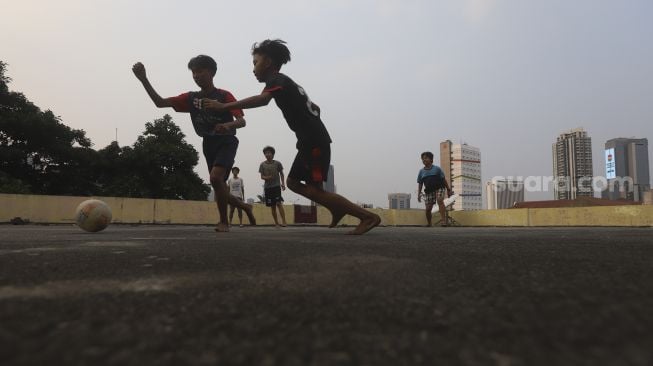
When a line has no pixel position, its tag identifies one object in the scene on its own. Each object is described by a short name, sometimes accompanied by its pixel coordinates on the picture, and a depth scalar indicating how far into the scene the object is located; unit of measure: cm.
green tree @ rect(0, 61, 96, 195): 2055
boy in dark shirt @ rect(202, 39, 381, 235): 388
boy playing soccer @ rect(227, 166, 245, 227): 1068
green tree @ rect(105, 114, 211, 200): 2533
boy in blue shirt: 957
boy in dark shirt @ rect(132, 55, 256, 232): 496
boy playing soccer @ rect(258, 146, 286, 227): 895
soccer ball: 470
